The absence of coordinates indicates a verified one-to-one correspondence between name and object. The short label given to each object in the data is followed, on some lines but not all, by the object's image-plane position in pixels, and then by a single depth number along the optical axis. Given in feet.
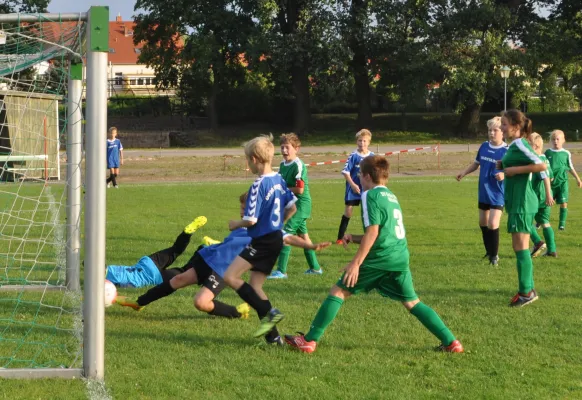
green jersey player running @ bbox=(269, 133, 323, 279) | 27.22
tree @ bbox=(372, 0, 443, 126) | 143.13
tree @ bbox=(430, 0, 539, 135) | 139.54
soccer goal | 16.61
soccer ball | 22.30
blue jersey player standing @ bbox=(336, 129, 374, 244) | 34.50
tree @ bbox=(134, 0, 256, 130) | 146.20
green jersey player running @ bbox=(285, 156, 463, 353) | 17.89
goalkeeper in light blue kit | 26.66
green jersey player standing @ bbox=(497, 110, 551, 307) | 23.67
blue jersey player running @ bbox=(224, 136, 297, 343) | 19.34
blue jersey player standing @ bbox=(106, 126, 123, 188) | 72.49
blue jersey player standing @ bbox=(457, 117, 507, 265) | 30.91
